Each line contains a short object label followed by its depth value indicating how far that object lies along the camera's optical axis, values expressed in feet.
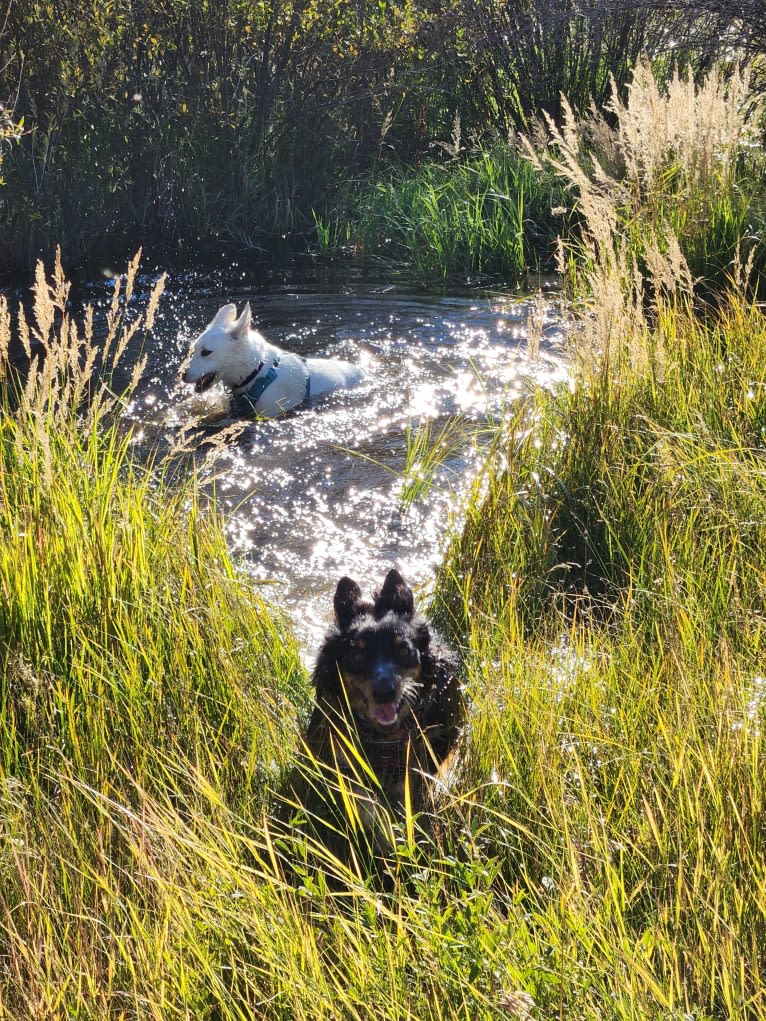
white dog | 22.58
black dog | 9.37
